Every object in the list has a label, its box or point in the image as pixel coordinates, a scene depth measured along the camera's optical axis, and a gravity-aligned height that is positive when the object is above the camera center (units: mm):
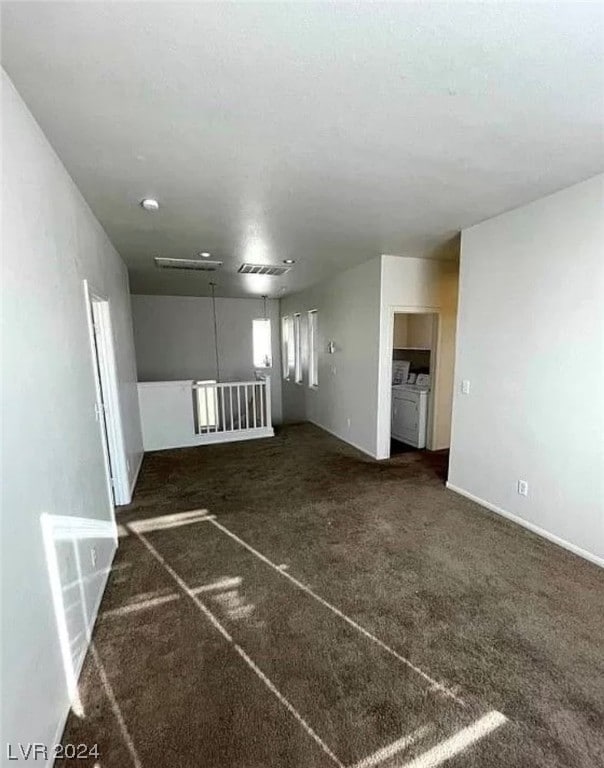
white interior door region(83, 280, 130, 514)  3099 -493
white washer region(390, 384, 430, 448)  4953 -1086
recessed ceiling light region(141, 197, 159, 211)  2549 +1040
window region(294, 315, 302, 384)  7225 -164
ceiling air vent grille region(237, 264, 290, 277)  4659 +999
